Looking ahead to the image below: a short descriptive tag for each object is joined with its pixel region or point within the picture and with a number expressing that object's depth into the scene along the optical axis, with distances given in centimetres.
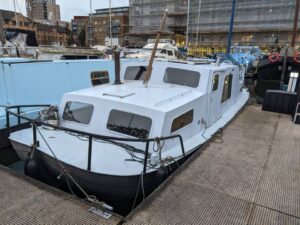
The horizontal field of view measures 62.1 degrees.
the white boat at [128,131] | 345
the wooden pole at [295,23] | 1189
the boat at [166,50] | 2075
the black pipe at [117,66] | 482
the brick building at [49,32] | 5503
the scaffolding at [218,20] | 3978
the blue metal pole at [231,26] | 993
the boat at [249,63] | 1620
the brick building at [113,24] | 6625
